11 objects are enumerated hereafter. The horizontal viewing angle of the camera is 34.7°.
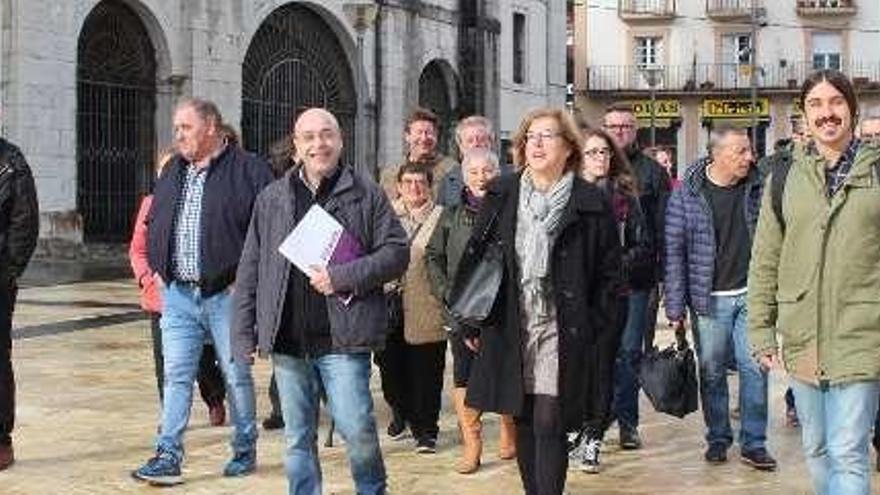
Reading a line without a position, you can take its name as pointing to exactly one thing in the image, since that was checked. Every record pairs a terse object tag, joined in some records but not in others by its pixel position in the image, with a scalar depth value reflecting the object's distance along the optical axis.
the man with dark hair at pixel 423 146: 8.70
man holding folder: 5.97
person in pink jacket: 8.60
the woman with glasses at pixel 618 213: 7.71
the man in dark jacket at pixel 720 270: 7.88
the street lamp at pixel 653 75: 54.47
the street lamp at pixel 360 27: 29.27
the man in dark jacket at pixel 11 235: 7.54
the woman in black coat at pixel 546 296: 5.70
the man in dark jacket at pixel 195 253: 7.31
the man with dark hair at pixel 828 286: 5.21
